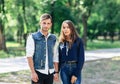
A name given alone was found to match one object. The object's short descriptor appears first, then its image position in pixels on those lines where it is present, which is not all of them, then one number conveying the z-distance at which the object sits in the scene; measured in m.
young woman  6.41
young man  5.89
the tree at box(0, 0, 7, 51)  26.42
